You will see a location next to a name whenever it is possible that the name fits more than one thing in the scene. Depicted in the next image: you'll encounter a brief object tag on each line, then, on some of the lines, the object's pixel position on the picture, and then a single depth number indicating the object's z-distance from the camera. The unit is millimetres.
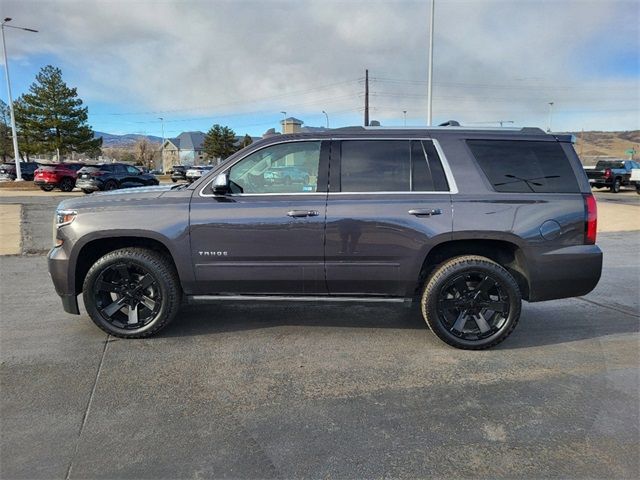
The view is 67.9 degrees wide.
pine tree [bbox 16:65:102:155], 42688
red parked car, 26094
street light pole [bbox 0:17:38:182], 29789
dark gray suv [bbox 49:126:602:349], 4176
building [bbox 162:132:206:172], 110438
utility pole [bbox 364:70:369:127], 42978
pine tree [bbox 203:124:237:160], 77312
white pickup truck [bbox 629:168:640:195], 26884
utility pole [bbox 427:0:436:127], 20944
